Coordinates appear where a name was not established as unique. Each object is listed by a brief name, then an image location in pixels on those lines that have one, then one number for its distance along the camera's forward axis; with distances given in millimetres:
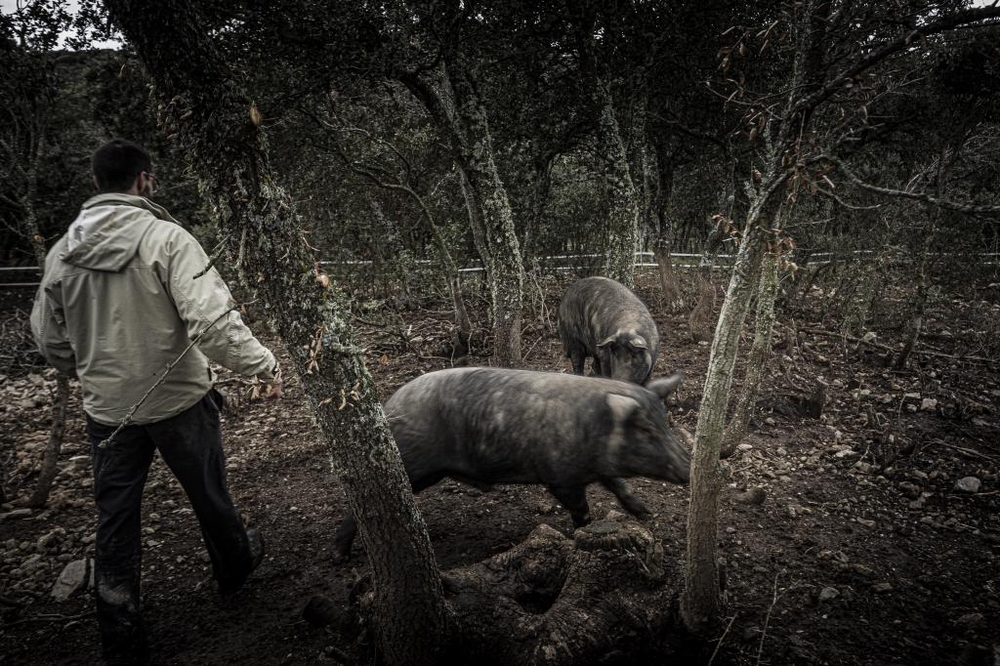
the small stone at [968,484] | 3961
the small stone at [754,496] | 3928
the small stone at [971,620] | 2707
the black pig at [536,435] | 3531
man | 2475
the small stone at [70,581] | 3251
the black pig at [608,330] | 5145
